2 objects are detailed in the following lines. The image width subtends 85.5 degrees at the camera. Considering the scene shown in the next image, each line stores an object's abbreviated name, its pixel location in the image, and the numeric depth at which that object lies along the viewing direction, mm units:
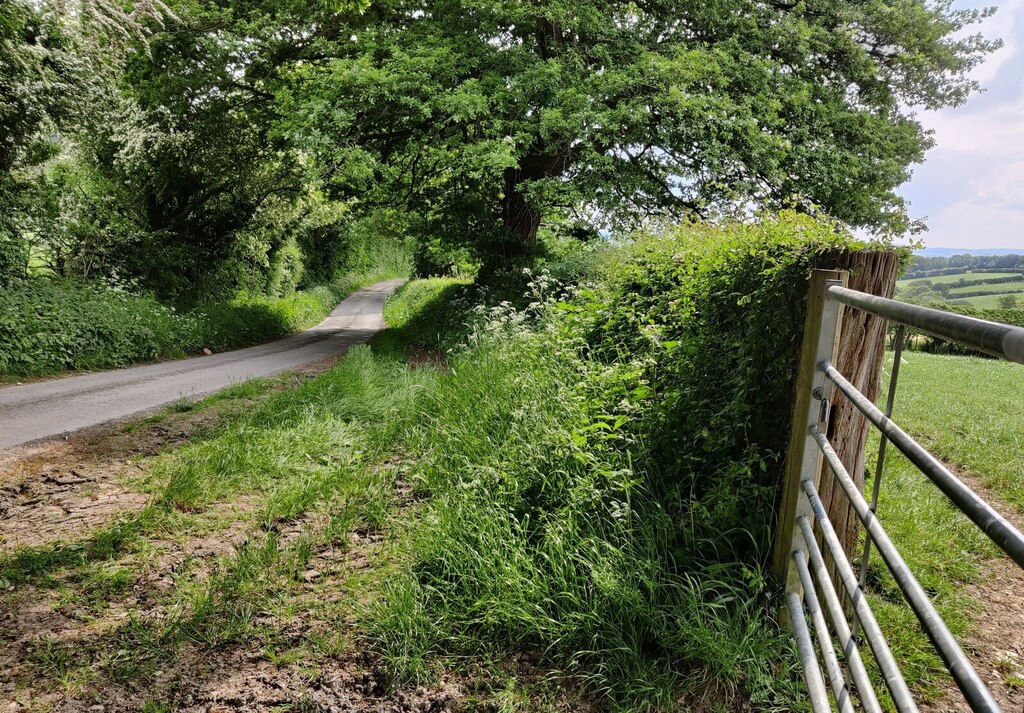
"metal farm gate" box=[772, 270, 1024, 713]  1031
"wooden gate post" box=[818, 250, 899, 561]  2457
